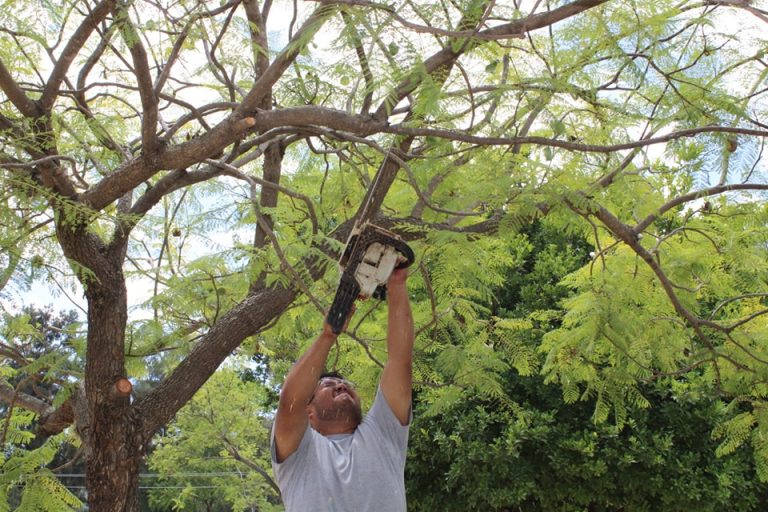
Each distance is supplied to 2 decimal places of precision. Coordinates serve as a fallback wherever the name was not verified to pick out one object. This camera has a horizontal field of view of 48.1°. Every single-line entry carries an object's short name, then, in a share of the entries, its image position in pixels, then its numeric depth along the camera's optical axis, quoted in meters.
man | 2.82
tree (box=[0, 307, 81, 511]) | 5.02
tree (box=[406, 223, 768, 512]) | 8.43
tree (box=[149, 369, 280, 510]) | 11.37
